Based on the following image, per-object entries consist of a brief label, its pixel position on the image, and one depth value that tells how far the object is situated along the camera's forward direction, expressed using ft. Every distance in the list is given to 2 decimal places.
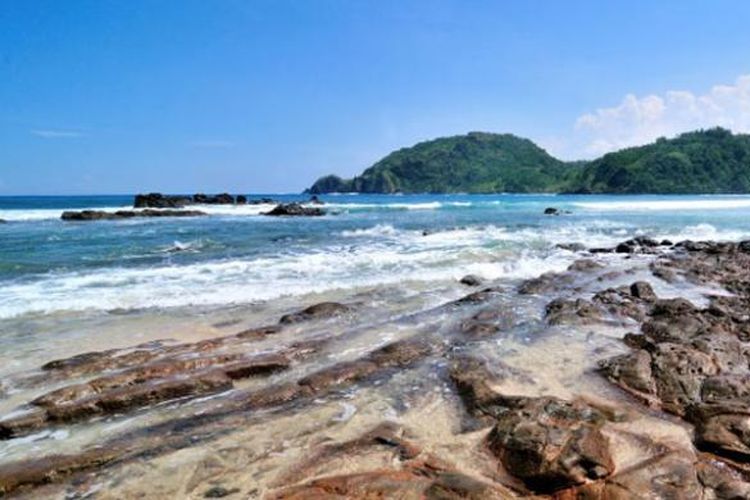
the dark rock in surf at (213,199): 272.72
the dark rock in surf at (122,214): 157.38
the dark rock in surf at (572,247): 71.10
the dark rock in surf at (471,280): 45.09
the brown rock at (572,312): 29.86
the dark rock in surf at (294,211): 173.68
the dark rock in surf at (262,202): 282.83
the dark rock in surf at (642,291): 36.11
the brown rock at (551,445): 12.74
